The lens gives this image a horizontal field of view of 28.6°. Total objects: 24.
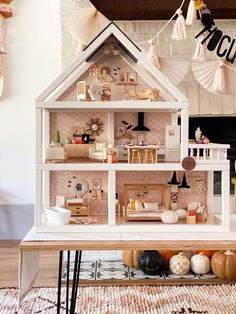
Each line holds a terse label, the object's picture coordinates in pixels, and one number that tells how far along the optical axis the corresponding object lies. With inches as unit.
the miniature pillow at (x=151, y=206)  75.9
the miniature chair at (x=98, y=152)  74.4
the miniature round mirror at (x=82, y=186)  79.2
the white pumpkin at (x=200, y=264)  120.0
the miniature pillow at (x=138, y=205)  75.7
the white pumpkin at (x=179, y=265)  119.3
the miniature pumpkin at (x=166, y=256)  124.0
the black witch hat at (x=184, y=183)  78.3
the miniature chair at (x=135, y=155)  72.6
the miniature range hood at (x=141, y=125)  80.6
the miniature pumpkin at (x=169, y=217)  71.6
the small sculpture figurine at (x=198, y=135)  84.8
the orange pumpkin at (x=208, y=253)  124.2
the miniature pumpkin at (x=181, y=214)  75.1
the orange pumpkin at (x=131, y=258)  124.5
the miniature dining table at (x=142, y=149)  72.2
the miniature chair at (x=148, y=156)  72.6
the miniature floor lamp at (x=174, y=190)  77.5
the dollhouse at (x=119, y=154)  70.2
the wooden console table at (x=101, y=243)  61.9
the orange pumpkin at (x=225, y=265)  115.4
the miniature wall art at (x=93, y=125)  80.7
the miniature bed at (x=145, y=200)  74.0
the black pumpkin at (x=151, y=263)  119.8
